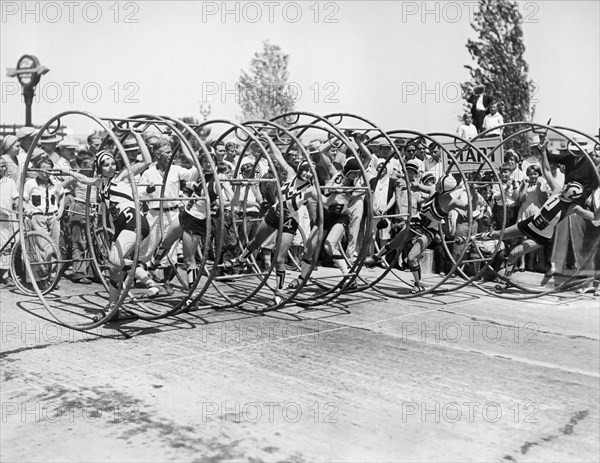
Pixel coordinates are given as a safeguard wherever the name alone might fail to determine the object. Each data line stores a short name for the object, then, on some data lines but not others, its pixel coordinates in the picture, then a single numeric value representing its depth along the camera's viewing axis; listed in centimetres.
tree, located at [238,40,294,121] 3366
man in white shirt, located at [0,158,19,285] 1014
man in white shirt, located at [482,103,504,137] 1447
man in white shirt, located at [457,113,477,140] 1482
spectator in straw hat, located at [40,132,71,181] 1100
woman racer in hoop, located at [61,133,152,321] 766
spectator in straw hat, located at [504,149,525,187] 1237
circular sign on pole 3562
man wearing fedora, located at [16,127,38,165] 1139
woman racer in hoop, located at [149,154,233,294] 876
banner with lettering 1139
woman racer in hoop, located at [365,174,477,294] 980
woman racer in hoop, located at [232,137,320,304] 877
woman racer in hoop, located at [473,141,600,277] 973
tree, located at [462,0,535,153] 2777
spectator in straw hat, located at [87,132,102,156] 1098
